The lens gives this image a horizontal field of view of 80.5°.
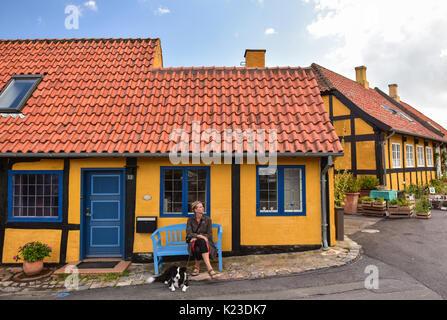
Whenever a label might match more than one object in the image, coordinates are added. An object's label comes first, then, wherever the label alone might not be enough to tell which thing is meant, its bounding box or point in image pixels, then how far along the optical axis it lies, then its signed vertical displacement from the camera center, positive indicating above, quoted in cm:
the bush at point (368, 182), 1219 -29
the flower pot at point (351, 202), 1159 -115
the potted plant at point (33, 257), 537 -158
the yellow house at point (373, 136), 1255 +205
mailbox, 596 -104
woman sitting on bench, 529 -124
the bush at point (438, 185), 1432 -61
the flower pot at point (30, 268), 541 -182
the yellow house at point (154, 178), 607 +0
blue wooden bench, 547 -146
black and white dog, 472 -182
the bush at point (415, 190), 1384 -81
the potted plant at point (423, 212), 1007 -141
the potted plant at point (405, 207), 1037 -124
